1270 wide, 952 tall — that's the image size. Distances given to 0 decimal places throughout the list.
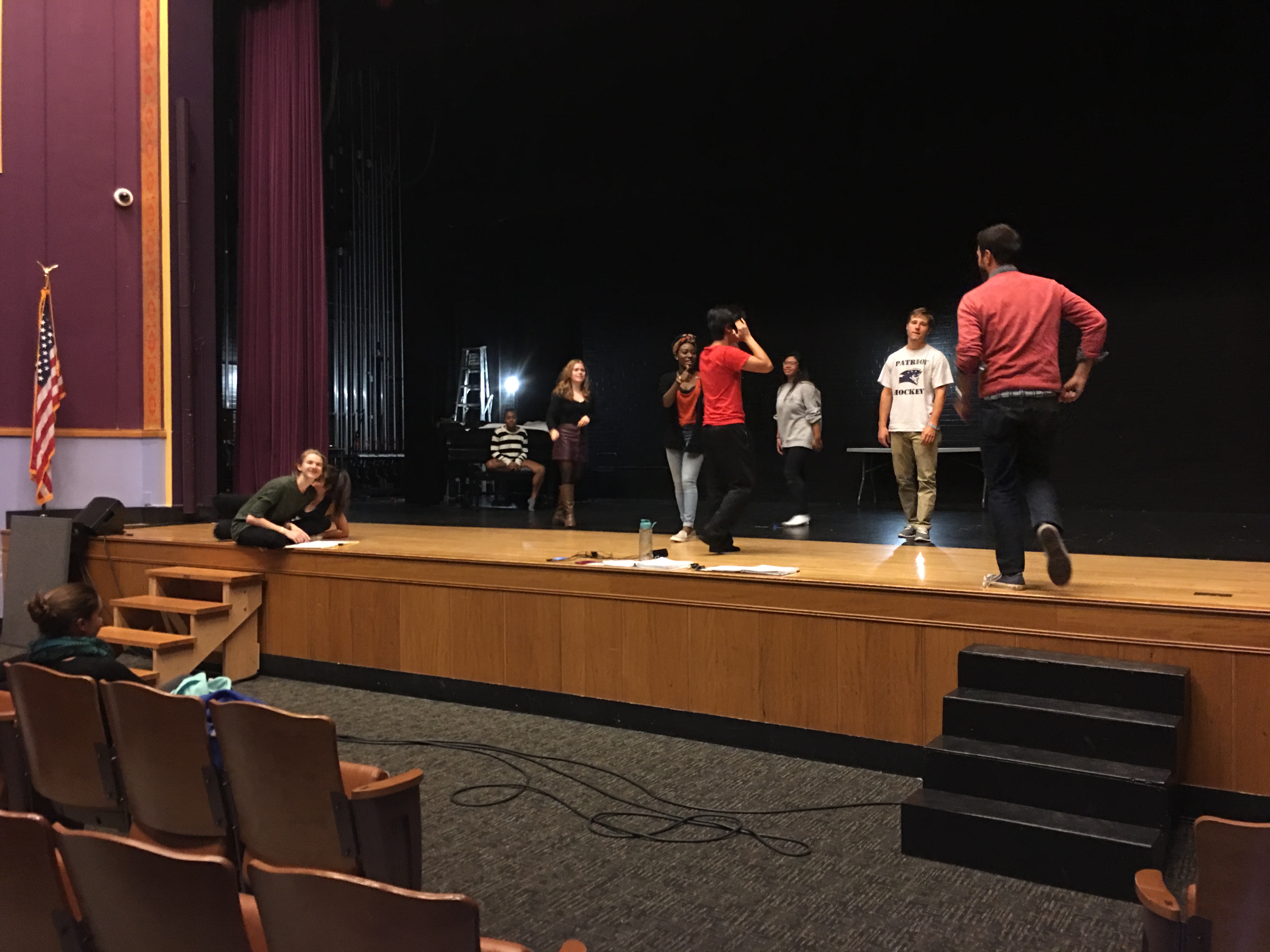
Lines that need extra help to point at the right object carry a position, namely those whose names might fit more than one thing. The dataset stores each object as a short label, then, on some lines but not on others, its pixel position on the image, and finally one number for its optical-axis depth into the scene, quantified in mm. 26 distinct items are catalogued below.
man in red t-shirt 5051
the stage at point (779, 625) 3125
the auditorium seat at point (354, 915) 1238
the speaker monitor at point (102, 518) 6301
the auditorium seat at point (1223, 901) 1429
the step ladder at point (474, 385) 11328
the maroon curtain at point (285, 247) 8000
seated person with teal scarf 2918
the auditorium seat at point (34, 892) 1529
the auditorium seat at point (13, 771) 2646
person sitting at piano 9000
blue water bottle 4863
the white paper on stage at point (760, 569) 4043
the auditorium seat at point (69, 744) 2467
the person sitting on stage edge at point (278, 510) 5457
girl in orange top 5859
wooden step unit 5129
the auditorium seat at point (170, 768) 2266
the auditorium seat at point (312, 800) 2088
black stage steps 2662
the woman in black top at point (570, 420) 6922
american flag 6840
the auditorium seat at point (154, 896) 1374
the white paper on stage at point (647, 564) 4328
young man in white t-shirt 5367
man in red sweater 3482
